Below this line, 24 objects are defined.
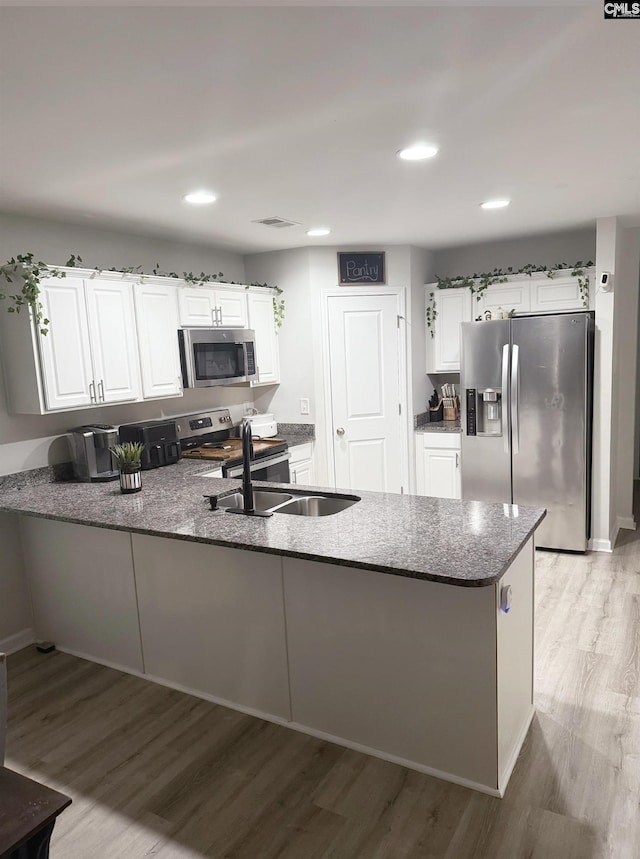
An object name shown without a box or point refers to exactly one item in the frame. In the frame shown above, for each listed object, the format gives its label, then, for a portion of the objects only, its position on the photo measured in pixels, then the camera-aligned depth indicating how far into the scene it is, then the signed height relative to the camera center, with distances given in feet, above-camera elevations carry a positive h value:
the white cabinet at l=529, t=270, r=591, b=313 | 15.19 +1.31
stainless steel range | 13.56 -2.04
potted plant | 10.66 -1.75
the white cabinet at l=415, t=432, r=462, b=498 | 16.53 -3.12
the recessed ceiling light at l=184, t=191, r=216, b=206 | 10.11 +2.85
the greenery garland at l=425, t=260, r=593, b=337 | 14.96 +1.87
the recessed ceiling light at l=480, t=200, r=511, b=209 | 11.75 +2.85
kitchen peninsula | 6.89 -3.38
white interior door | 16.43 -0.97
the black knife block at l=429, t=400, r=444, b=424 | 17.92 -1.80
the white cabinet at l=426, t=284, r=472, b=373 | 16.78 +0.76
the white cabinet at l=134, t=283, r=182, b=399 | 12.33 +0.60
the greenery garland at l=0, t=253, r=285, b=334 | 10.15 +1.61
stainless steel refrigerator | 13.93 -1.59
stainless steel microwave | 13.32 +0.18
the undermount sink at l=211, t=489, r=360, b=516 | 9.69 -2.35
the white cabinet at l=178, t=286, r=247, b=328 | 13.36 +1.32
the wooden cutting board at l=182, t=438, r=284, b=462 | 13.65 -2.06
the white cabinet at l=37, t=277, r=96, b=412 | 10.50 +0.42
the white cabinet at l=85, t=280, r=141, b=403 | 11.32 +0.54
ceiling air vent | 12.37 +2.89
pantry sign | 16.21 +2.38
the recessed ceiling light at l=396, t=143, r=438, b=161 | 8.23 +2.80
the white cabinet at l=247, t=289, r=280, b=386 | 15.44 +0.69
